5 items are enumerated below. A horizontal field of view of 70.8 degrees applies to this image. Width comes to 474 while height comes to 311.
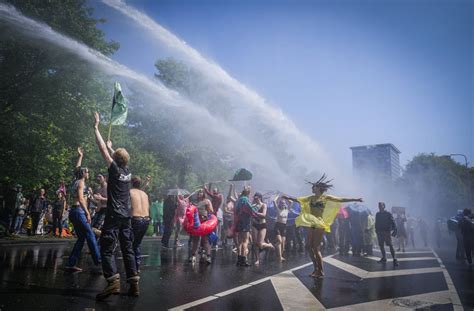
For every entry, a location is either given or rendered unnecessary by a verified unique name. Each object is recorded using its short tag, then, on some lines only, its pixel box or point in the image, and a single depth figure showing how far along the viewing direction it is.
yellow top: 7.65
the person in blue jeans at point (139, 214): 6.00
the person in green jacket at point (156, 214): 19.97
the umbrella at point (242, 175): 12.37
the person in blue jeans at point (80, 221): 6.80
